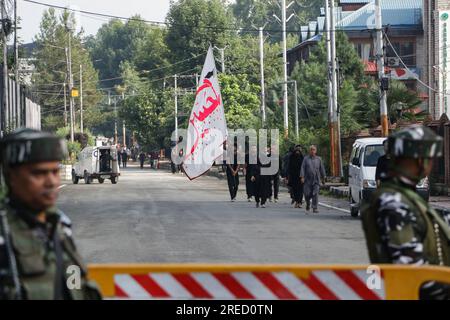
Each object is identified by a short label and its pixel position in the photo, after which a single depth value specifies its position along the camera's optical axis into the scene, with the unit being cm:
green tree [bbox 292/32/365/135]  7551
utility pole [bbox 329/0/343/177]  4453
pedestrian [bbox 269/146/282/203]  3293
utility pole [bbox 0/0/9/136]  4450
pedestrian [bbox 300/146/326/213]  2812
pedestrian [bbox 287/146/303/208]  3017
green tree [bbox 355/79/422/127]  4847
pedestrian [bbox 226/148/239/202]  3350
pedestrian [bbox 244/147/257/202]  3231
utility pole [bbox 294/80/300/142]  5219
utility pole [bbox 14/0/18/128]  5346
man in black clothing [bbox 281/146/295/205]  3122
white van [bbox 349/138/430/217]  2470
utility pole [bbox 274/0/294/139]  5931
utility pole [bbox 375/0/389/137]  3597
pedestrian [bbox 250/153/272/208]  3075
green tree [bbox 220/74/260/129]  7550
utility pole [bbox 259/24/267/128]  6487
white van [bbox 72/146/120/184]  5397
